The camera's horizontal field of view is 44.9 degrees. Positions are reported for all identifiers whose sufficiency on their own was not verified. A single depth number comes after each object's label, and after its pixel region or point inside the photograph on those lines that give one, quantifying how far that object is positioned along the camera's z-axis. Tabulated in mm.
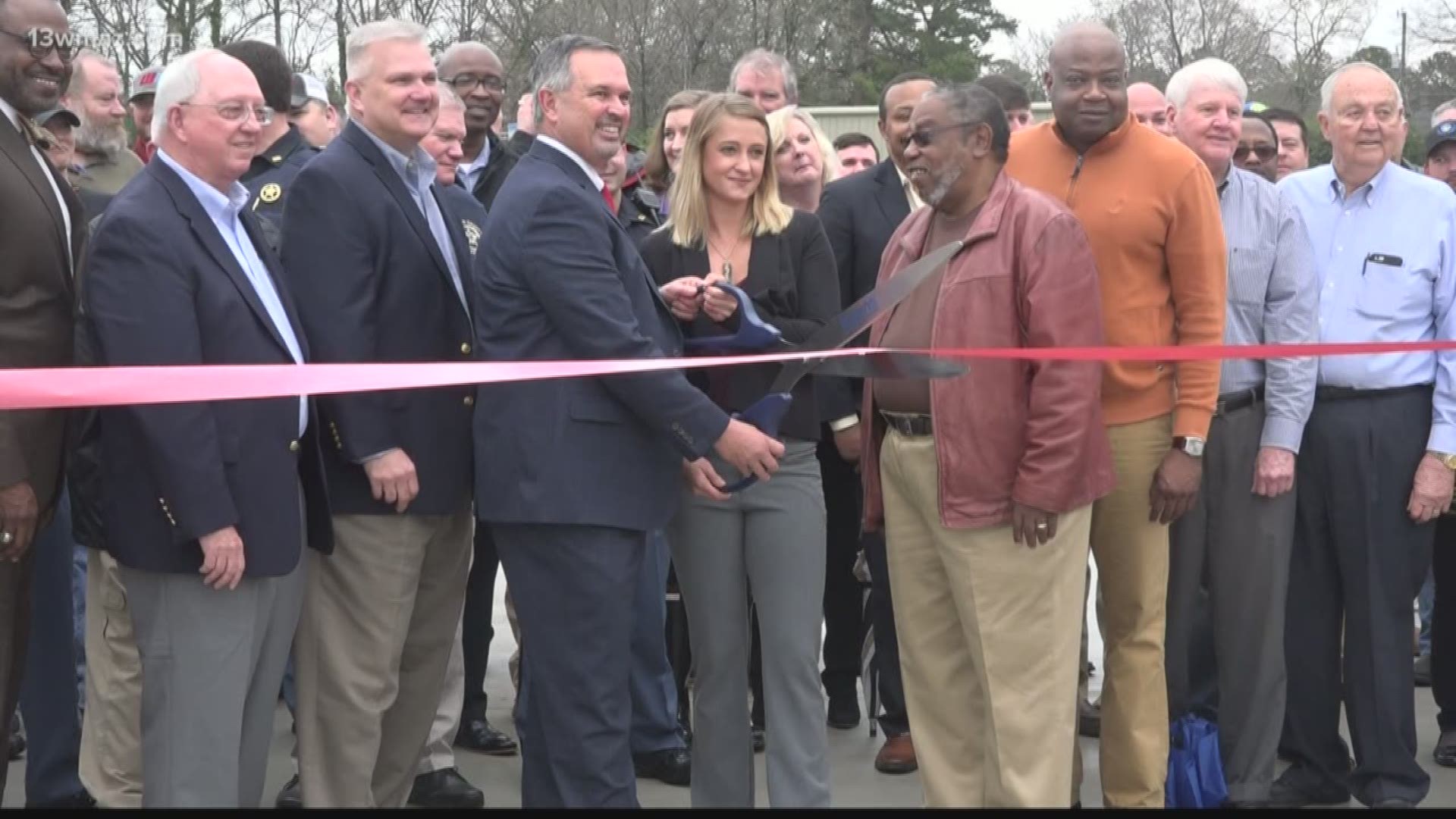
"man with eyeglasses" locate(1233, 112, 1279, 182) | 7082
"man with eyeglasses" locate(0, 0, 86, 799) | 4426
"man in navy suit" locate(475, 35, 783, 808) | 4582
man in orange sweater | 5148
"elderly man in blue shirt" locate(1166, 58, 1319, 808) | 5566
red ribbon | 3861
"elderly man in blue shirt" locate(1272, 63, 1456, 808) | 5695
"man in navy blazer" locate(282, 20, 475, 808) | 4742
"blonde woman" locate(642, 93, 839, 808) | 5105
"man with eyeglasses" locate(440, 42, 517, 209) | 6898
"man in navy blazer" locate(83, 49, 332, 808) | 4133
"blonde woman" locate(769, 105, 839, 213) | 6387
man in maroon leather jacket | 4691
